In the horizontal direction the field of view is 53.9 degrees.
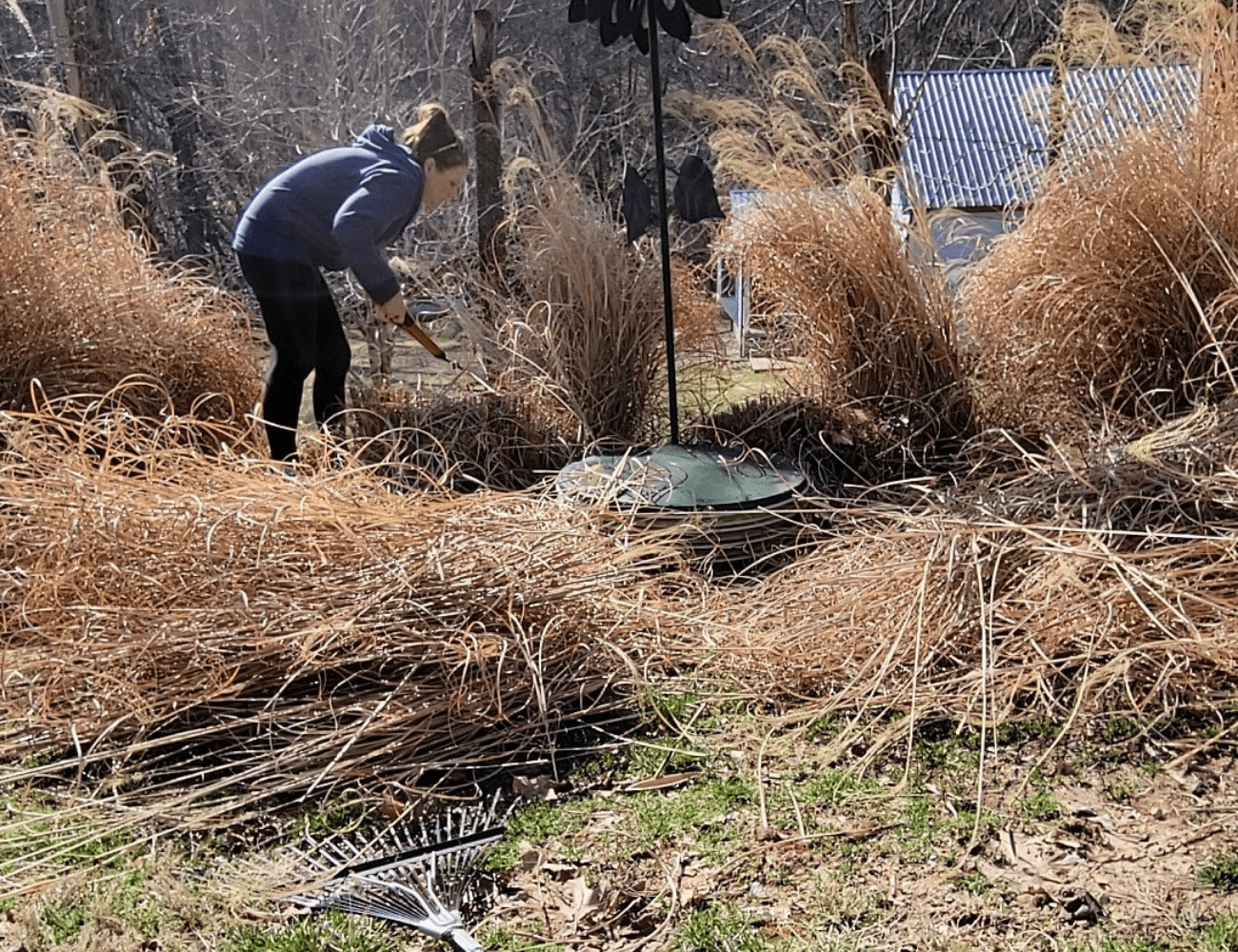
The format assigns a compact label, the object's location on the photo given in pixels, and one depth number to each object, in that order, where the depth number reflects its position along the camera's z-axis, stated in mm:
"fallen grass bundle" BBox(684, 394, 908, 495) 3652
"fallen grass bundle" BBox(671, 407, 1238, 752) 2164
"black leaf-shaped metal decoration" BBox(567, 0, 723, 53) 3385
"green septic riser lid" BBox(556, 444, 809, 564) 2980
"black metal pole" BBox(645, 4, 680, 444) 3268
